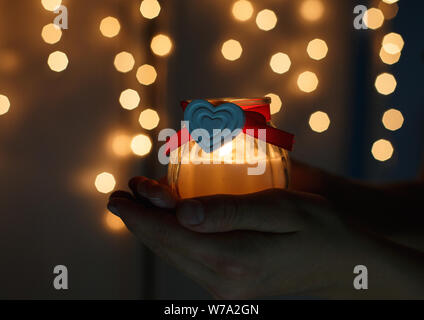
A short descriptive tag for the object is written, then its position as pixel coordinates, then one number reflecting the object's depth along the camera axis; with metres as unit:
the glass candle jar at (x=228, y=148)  0.51
